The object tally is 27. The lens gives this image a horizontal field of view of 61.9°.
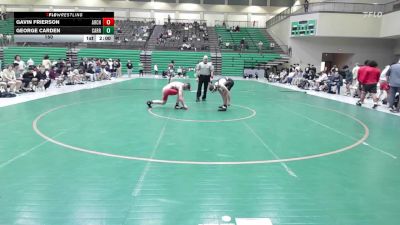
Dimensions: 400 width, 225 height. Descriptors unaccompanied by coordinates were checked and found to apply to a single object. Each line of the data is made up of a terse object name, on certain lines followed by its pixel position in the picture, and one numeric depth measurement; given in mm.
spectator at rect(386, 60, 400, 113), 11898
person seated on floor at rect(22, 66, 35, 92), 14750
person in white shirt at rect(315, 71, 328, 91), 19531
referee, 12891
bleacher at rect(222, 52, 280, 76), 33844
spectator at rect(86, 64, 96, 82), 21688
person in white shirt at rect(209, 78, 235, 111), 10867
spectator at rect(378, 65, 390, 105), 14062
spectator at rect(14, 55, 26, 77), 14802
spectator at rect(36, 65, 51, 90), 15234
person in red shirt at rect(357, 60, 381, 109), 12930
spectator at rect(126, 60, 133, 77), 26225
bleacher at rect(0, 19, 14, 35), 35156
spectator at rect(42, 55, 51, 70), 18002
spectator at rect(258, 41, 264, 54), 36250
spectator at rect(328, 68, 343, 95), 18336
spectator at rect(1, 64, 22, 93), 13297
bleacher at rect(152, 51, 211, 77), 33031
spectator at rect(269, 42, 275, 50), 36706
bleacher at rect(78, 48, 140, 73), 33216
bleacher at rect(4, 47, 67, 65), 32156
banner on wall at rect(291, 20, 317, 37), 30080
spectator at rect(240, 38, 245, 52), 36481
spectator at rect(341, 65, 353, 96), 17859
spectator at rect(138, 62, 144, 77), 30031
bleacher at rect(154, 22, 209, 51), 37062
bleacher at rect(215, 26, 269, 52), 37103
